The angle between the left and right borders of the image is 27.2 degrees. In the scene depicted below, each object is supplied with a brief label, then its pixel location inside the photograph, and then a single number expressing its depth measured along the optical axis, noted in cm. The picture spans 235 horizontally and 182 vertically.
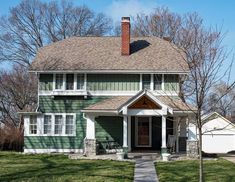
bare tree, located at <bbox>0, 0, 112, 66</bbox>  4809
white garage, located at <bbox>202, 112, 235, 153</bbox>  4012
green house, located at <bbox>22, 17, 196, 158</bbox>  2897
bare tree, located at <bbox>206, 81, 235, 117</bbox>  6496
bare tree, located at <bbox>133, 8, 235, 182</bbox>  1272
